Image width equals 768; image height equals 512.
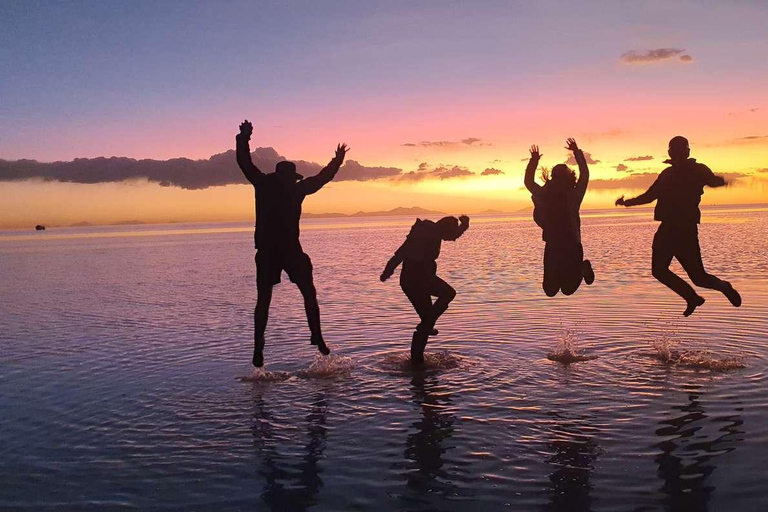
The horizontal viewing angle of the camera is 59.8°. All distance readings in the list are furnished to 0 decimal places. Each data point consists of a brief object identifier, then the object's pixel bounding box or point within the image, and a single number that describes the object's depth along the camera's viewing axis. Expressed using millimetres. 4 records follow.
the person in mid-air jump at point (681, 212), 10688
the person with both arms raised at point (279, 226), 10367
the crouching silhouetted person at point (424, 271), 11320
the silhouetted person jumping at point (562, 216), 10656
